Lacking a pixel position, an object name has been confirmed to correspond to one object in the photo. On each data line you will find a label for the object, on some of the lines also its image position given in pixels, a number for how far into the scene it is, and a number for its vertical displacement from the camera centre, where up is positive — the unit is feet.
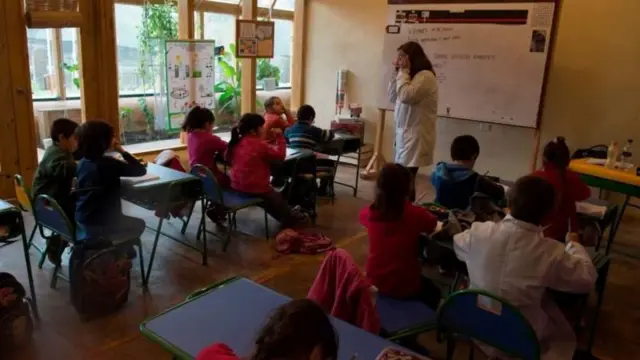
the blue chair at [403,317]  6.79 -3.23
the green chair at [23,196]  9.96 -2.67
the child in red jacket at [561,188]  9.16 -1.90
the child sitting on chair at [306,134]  15.42 -1.95
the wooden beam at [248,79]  20.13 -0.63
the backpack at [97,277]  9.24 -3.82
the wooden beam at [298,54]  23.02 +0.48
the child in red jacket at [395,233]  7.42 -2.25
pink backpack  12.82 -4.25
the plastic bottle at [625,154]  13.15 -1.75
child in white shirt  6.12 -2.07
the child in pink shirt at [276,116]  15.19 -1.51
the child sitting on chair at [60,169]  9.93 -2.11
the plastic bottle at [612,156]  12.21 -1.70
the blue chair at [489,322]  5.73 -2.73
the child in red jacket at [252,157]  12.92 -2.25
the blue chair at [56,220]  9.12 -2.92
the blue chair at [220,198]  11.91 -3.15
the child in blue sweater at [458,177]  10.04 -1.93
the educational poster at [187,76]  17.52 -0.55
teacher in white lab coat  13.15 -0.87
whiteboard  16.03 +0.73
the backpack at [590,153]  15.67 -2.14
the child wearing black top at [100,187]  9.48 -2.32
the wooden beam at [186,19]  17.99 +1.34
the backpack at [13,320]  8.03 -4.03
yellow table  11.56 -2.12
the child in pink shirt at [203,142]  13.24 -1.98
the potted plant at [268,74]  24.22 -0.47
